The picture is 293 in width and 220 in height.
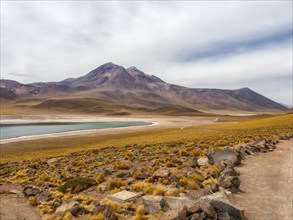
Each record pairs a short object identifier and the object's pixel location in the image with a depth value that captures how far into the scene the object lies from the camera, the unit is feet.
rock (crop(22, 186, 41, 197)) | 47.56
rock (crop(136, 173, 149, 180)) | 46.82
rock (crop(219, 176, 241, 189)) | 36.52
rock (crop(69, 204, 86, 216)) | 34.67
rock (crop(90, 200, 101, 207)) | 36.16
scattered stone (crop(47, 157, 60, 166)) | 74.77
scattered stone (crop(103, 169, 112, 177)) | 52.99
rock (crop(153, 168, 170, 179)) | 44.96
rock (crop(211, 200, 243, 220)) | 26.61
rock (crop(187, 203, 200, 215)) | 26.26
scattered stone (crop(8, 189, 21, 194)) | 50.94
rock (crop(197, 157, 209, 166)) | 51.66
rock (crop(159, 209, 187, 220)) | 25.28
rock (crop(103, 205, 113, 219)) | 31.27
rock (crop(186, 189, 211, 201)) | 32.78
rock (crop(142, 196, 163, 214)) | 30.62
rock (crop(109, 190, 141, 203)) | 35.77
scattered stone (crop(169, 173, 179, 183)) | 40.95
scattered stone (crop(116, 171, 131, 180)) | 49.14
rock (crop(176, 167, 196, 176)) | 44.56
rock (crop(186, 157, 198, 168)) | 50.26
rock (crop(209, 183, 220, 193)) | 33.89
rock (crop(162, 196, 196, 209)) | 29.04
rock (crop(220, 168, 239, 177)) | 41.23
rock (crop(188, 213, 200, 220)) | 25.57
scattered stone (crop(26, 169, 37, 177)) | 62.77
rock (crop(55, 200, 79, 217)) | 35.60
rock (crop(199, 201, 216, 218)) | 26.35
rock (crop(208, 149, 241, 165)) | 51.03
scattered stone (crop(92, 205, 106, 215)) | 32.96
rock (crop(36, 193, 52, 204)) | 43.37
